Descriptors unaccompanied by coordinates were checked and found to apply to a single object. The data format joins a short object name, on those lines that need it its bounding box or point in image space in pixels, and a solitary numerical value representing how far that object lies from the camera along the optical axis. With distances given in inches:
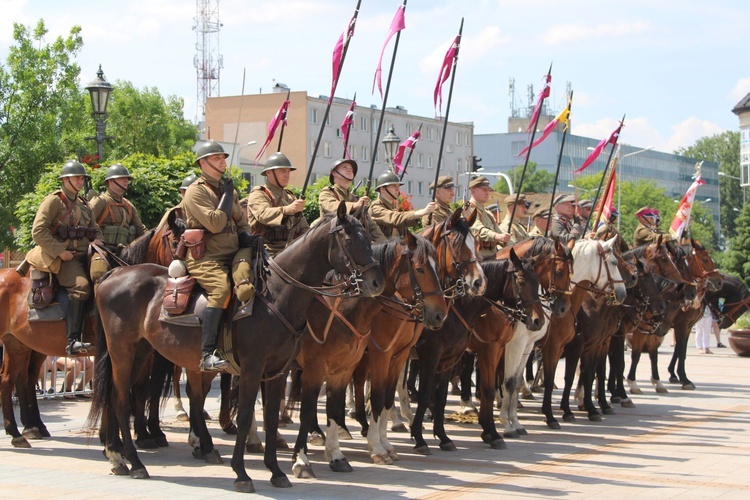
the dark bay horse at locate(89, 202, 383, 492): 413.7
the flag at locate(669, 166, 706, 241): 983.0
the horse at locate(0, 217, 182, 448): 507.8
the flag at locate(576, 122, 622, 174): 816.3
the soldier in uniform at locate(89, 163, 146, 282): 541.3
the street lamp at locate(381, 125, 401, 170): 943.0
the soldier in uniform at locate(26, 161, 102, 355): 498.0
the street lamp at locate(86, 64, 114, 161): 727.7
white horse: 591.8
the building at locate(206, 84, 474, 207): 3309.5
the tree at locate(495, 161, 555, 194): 4714.6
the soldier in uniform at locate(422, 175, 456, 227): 569.0
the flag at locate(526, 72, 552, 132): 712.4
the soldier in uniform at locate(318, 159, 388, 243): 509.4
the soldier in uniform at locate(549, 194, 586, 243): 718.5
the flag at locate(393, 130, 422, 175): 845.8
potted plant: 1279.5
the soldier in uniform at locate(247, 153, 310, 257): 495.2
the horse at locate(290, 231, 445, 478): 454.3
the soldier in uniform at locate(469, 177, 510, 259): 591.5
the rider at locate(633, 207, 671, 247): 897.5
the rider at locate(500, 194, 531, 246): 687.7
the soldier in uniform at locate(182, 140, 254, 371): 414.6
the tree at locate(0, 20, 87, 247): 1016.9
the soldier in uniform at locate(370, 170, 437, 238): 528.7
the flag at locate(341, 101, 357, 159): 708.0
